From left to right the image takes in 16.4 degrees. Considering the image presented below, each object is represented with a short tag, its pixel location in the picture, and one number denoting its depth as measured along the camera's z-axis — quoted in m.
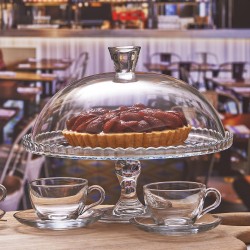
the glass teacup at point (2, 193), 2.00
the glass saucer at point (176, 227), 1.82
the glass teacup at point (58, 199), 1.91
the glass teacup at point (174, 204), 1.85
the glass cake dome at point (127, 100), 2.14
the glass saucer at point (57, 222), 1.90
